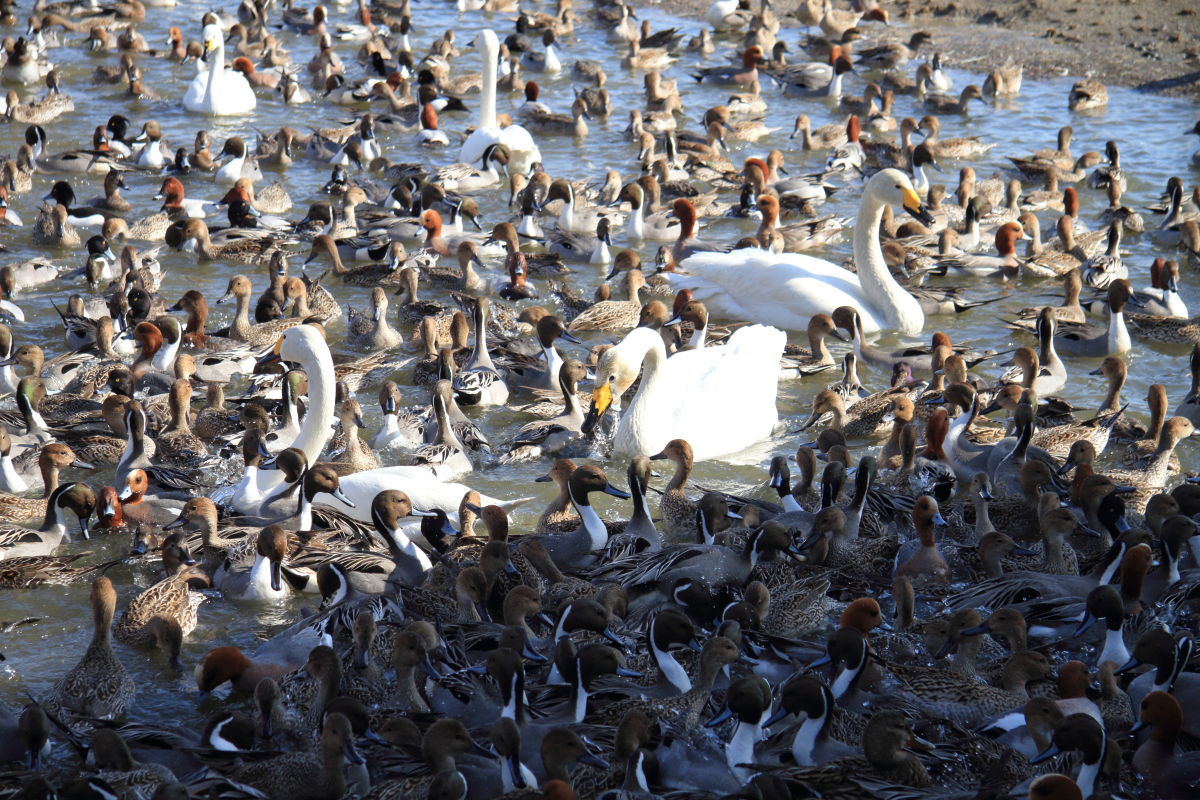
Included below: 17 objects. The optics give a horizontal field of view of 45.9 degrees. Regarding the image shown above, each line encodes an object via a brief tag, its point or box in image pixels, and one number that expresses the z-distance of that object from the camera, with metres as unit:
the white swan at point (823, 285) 11.49
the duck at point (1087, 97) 17.58
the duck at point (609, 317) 11.52
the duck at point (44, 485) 8.41
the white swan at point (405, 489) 8.28
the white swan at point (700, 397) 9.21
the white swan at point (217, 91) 17.55
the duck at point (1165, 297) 11.72
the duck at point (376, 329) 11.13
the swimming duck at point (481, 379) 10.05
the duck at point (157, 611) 7.02
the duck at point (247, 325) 11.02
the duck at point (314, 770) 5.62
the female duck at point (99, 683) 6.36
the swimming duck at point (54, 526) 7.82
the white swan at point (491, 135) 15.63
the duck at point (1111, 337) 11.05
